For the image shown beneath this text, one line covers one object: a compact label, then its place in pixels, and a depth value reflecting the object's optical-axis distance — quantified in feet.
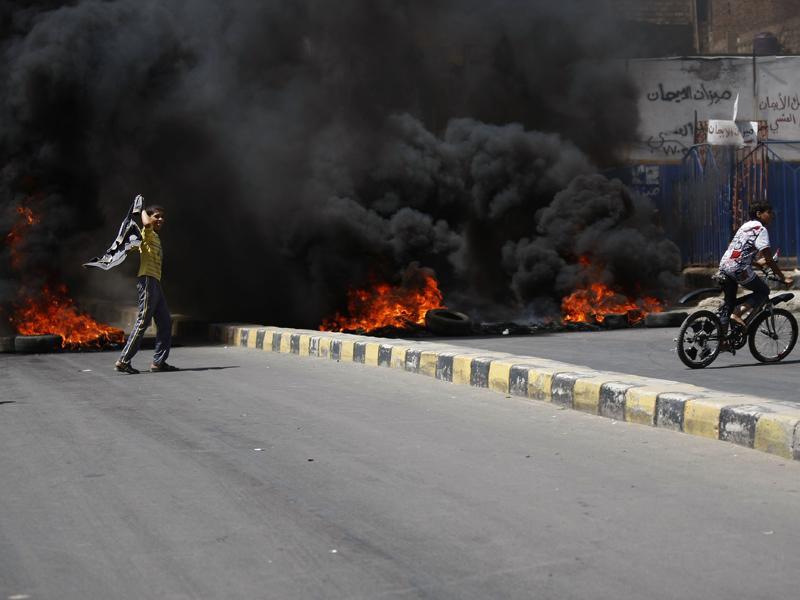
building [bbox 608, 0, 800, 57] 96.48
